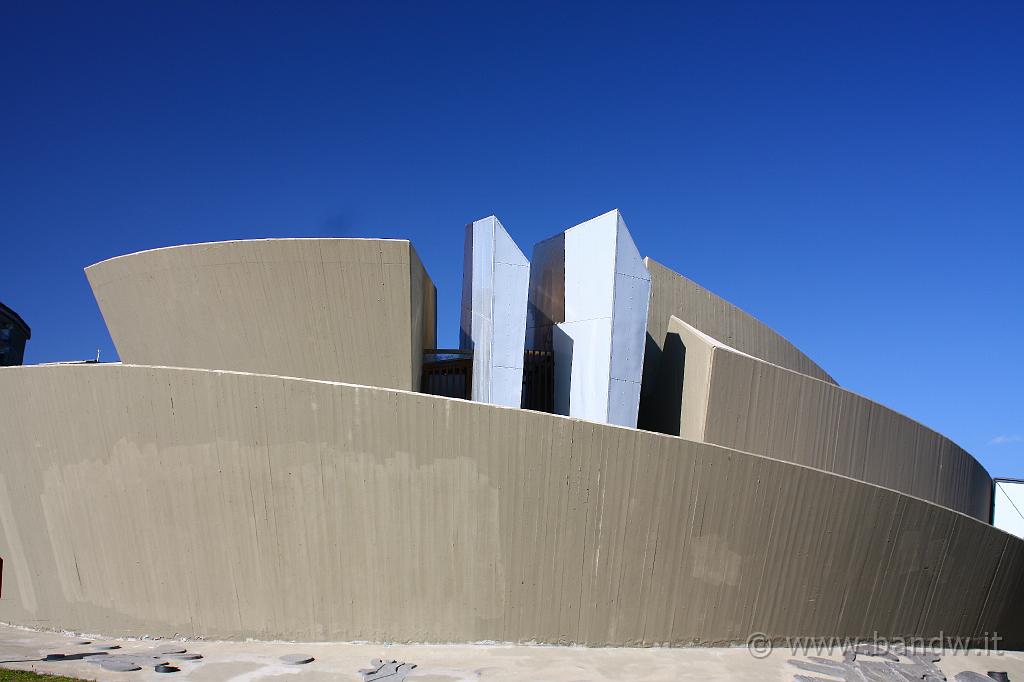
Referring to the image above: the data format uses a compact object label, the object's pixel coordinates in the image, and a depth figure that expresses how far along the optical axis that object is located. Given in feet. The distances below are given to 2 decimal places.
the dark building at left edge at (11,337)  99.19
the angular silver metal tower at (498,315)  44.24
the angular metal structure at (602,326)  44.21
